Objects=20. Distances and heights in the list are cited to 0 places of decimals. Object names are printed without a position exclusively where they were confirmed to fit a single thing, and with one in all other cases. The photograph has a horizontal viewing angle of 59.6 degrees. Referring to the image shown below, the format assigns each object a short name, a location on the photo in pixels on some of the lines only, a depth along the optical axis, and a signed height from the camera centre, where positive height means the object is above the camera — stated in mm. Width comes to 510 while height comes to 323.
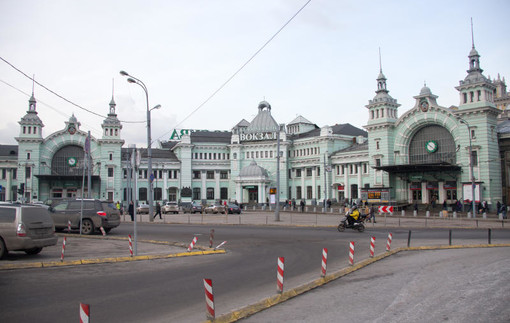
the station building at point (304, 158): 55562 +6782
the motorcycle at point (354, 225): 26438 -1657
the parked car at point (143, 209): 54781 -1125
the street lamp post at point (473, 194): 42625 +219
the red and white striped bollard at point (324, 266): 11359 -1731
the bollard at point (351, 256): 13406 -1769
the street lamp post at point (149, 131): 30738 +5205
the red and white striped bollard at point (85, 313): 5281 -1338
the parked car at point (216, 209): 54688 -1223
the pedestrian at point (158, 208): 40419 -762
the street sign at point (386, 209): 31234 -825
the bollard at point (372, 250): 15164 -1786
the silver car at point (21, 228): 13562 -845
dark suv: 22984 -725
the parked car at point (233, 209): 54906 -1254
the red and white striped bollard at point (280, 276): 9250 -1619
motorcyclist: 26547 -1099
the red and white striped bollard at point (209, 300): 6754 -1553
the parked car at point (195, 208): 55719 -1099
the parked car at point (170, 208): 55000 -1068
